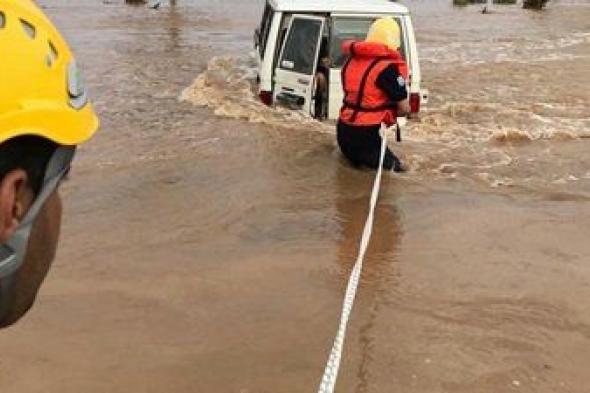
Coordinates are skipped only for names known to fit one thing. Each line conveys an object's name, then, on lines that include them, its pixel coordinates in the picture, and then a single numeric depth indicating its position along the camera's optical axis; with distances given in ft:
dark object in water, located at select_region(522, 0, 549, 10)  92.43
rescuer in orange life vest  22.97
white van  28.73
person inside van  28.89
